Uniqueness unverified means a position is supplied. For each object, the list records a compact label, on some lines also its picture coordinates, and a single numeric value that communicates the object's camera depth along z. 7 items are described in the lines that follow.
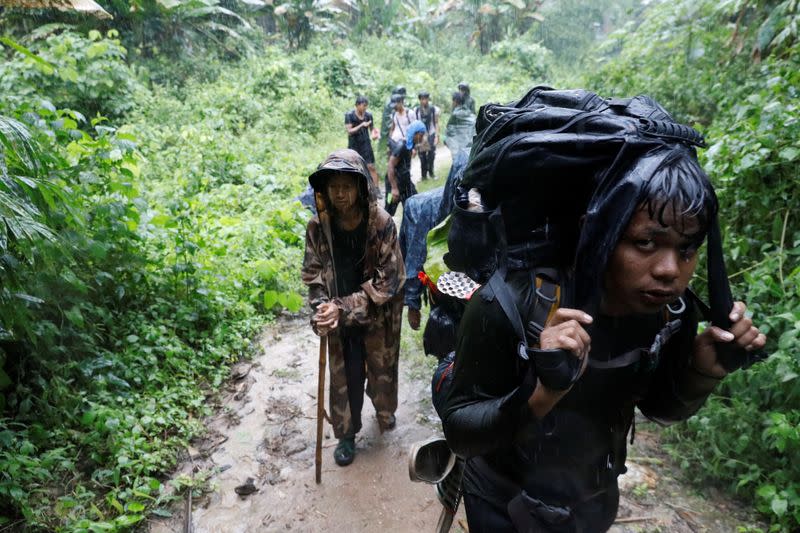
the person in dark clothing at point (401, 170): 8.48
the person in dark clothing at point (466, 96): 10.52
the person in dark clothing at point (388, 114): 10.84
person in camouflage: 3.47
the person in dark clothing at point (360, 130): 9.80
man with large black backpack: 1.22
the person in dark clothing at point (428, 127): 11.10
